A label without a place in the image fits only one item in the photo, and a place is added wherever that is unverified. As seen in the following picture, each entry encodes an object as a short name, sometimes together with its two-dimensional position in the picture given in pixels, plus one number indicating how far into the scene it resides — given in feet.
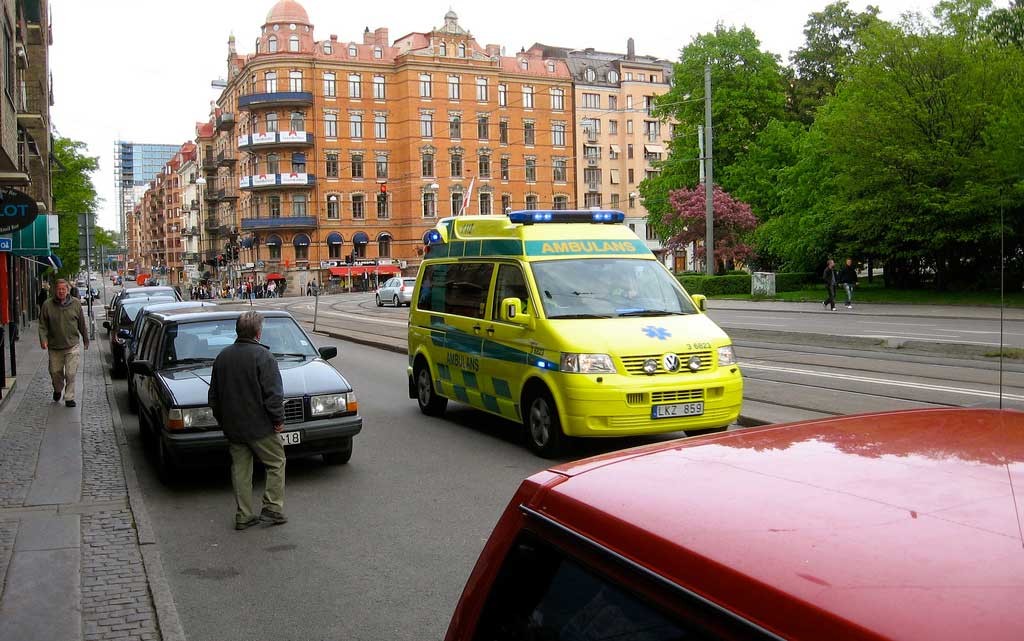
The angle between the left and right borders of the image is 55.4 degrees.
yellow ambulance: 29.78
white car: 163.73
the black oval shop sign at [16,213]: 49.47
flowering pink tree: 172.35
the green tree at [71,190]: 209.46
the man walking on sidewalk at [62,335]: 48.21
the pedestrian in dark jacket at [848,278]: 116.88
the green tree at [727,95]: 188.34
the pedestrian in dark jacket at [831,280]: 110.93
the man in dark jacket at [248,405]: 23.99
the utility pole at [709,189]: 125.90
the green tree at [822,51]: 209.36
